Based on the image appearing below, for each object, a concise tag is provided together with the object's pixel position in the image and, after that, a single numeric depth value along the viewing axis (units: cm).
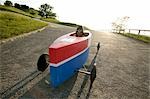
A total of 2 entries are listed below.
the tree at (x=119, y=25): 2647
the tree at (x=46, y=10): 3853
